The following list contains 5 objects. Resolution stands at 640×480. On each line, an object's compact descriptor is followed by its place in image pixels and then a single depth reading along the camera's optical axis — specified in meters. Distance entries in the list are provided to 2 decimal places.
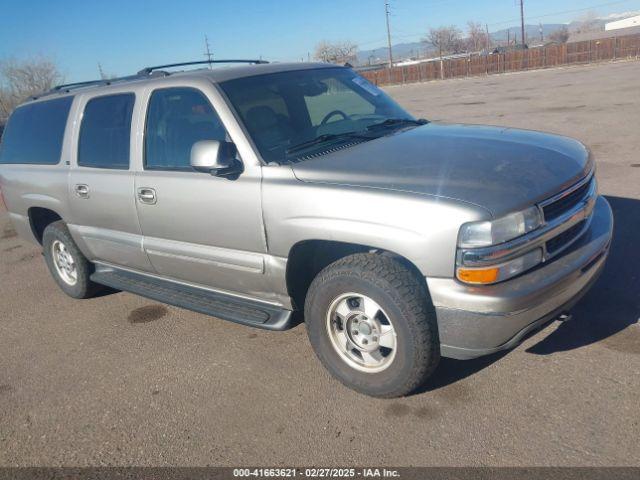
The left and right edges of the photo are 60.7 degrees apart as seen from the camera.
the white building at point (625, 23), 102.50
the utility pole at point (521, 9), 64.85
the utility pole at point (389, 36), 64.93
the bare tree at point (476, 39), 107.44
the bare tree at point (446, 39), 101.75
